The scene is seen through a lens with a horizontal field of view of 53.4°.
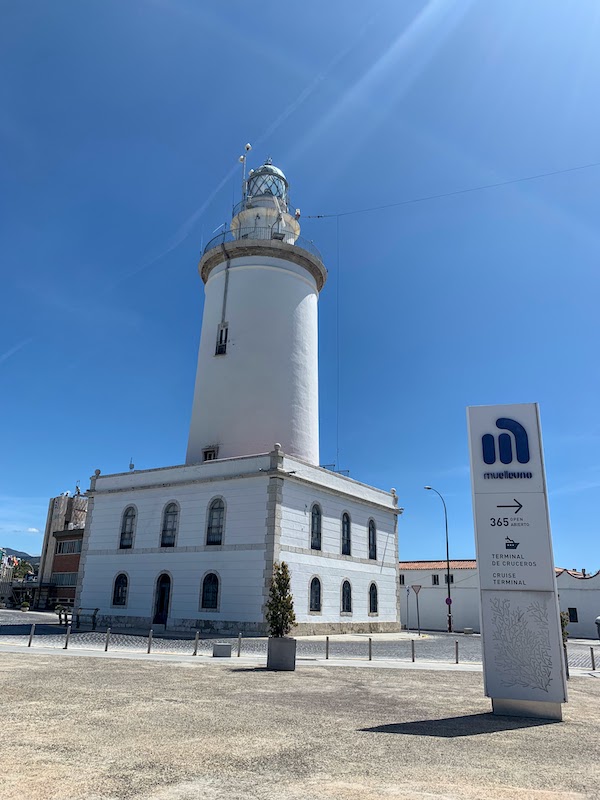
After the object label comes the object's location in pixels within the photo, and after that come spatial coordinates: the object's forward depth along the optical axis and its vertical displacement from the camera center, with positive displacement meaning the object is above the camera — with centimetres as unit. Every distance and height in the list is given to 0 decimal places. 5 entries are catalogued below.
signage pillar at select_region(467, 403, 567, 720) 1002 +81
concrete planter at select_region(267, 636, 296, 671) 1531 -117
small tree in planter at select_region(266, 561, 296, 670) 1534 -46
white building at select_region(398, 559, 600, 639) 4925 +128
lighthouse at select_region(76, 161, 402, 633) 2911 +534
